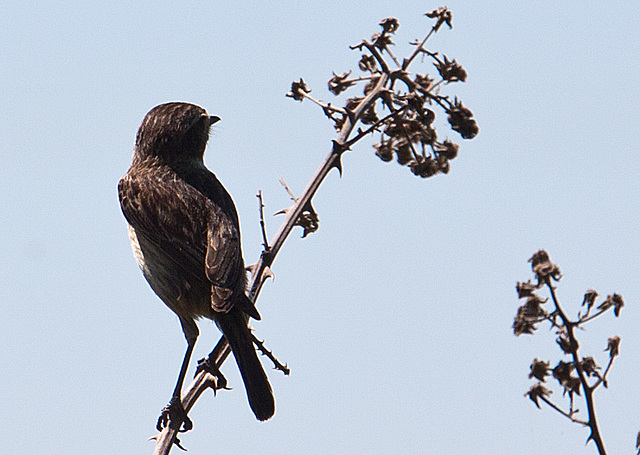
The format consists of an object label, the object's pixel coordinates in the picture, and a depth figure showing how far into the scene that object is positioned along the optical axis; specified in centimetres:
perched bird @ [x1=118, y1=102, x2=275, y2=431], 902
